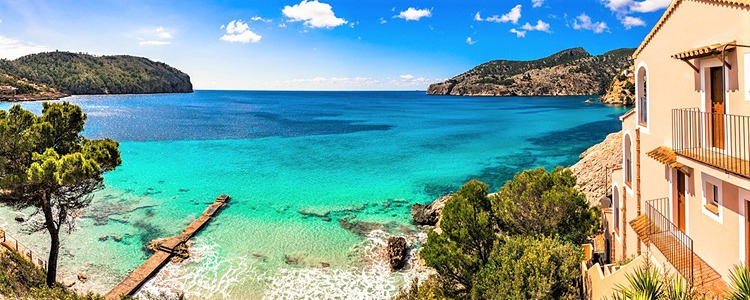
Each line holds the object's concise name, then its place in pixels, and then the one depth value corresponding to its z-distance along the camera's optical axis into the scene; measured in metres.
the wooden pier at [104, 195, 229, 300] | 17.14
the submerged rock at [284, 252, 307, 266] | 19.73
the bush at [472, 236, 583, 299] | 11.36
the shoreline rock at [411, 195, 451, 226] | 24.45
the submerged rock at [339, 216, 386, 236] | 23.44
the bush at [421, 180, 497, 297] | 14.65
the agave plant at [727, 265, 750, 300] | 5.62
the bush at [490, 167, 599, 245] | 15.35
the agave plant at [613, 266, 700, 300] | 6.36
